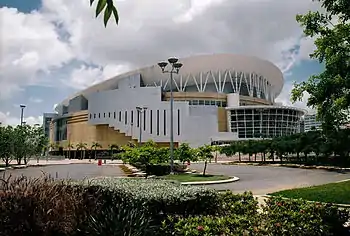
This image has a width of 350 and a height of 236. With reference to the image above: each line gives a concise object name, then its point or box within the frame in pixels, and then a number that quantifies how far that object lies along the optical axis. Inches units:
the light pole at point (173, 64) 1038.4
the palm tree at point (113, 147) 4063.2
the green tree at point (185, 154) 1232.8
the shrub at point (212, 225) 250.4
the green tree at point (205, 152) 1203.0
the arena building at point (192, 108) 3927.2
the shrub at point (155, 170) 1173.7
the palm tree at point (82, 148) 4315.9
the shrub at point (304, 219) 280.5
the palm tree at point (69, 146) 4557.3
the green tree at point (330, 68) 323.0
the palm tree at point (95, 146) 4173.7
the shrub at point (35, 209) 253.8
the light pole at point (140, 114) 3867.1
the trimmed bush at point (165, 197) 285.7
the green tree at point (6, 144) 1953.7
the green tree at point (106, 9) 89.9
